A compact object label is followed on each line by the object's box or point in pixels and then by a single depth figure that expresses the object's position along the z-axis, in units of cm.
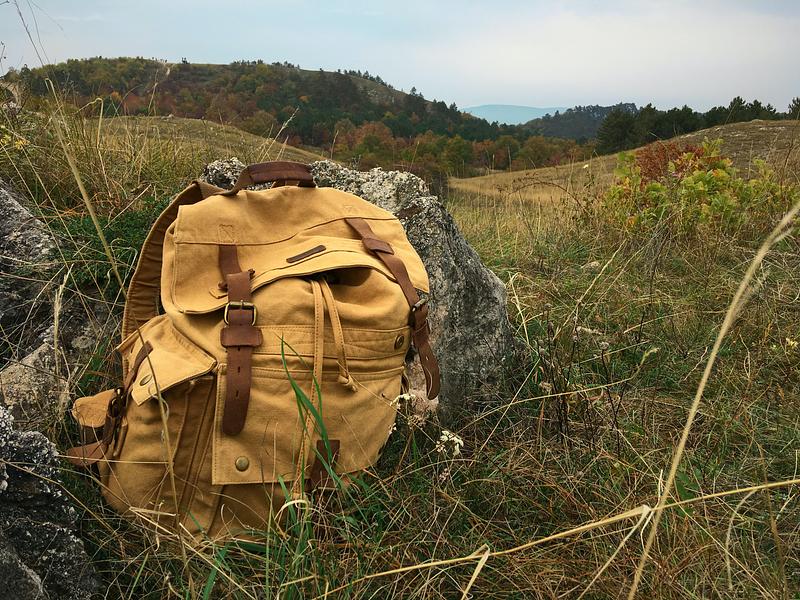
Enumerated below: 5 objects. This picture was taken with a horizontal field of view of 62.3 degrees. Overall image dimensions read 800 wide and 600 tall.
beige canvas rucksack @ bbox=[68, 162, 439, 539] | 73
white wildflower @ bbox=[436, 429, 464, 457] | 72
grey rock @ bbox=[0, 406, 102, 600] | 64
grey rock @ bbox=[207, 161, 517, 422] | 105
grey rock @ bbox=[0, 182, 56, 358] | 105
